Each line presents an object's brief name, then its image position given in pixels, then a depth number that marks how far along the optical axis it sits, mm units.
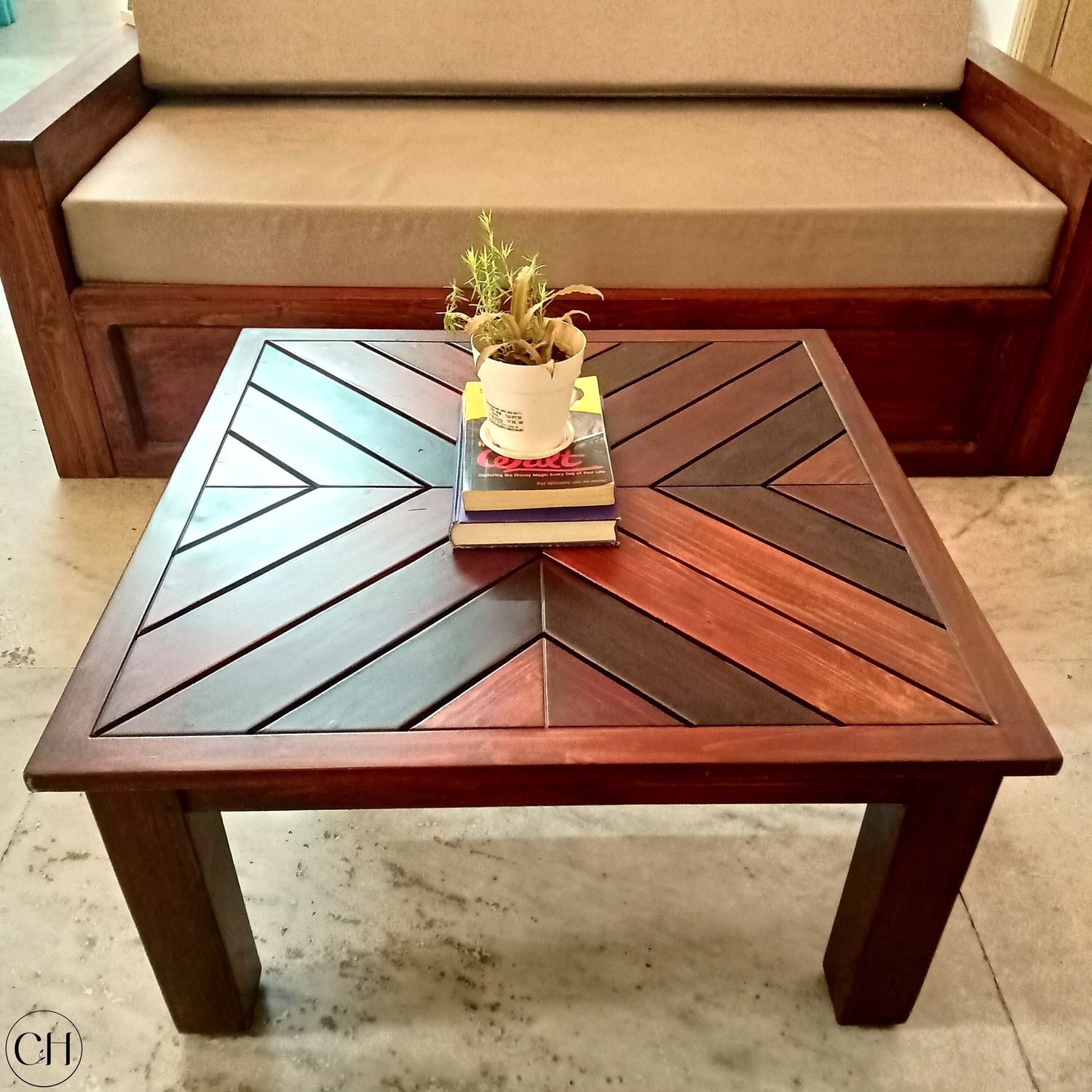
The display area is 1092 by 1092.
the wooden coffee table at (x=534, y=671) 836
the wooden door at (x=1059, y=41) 2312
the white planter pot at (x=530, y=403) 1036
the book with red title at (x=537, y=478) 1047
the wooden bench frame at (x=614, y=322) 1706
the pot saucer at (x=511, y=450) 1097
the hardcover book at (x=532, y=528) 1042
